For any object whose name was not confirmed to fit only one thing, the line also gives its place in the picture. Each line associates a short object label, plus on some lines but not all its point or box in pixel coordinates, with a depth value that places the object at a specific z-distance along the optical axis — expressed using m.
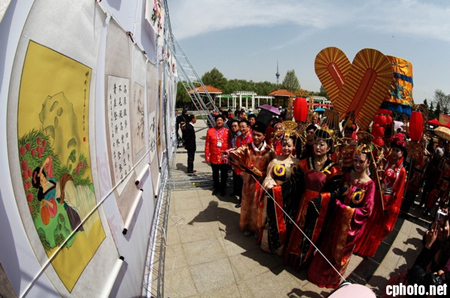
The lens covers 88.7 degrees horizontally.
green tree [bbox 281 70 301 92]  46.09
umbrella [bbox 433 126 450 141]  4.06
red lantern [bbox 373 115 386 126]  5.62
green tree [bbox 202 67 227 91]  42.59
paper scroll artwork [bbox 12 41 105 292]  0.70
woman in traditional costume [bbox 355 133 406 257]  2.96
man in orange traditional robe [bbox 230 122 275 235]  3.34
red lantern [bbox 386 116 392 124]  5.78
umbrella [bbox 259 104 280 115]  6.23
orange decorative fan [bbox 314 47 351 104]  5.69
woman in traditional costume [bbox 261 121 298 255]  2.88
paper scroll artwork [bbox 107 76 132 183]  1.57
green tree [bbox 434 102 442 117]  20.71
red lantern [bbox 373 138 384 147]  4.25
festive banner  13.13
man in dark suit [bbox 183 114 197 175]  6.23
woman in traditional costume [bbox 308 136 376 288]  2.48
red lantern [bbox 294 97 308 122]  5.20
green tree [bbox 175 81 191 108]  36.59
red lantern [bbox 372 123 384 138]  5.23
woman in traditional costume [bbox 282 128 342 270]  2.62
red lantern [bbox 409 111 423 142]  4.18
